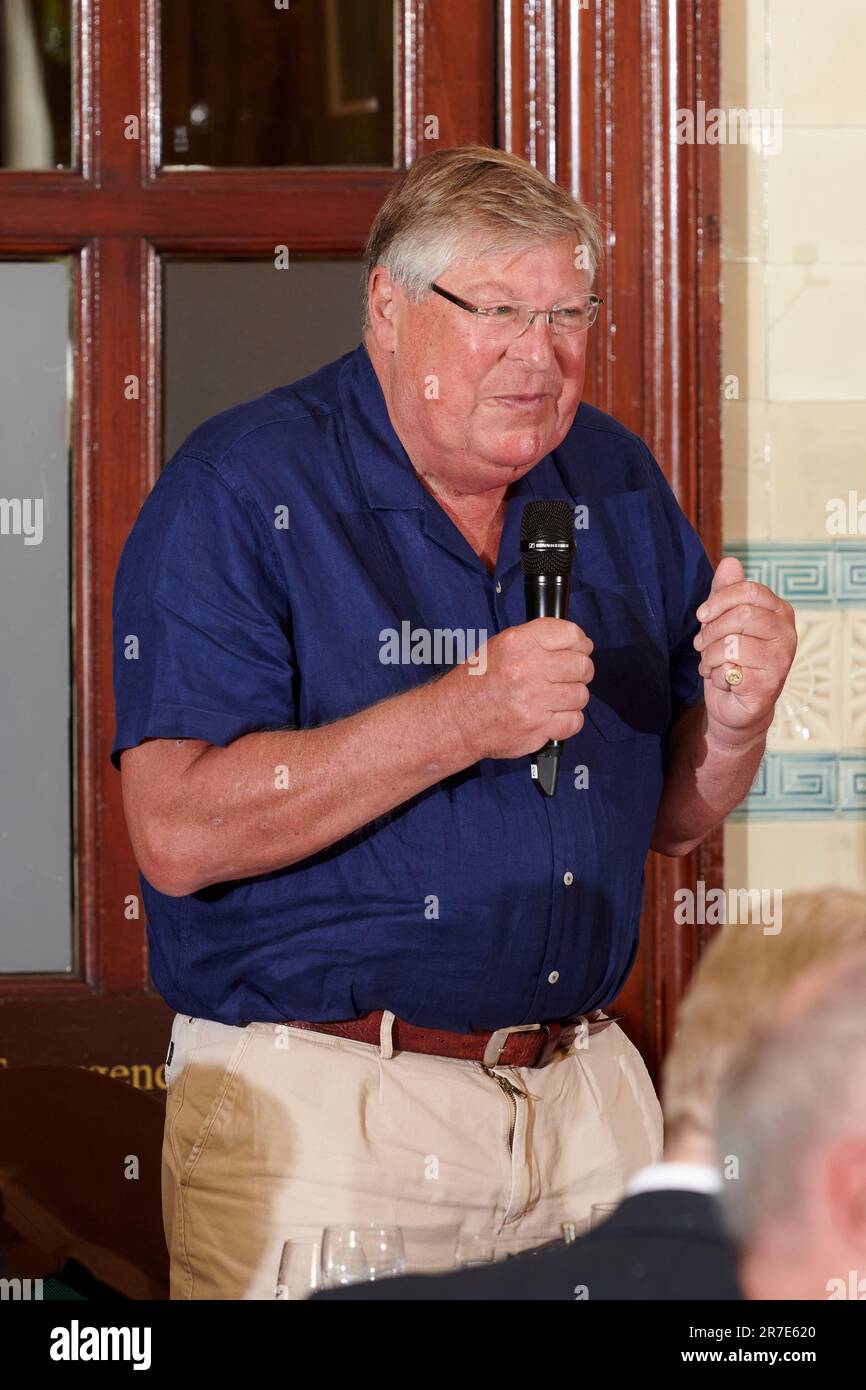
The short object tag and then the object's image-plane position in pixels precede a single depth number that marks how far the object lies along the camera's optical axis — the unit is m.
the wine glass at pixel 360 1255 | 4.38
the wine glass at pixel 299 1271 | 4.38
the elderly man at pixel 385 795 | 4.79
